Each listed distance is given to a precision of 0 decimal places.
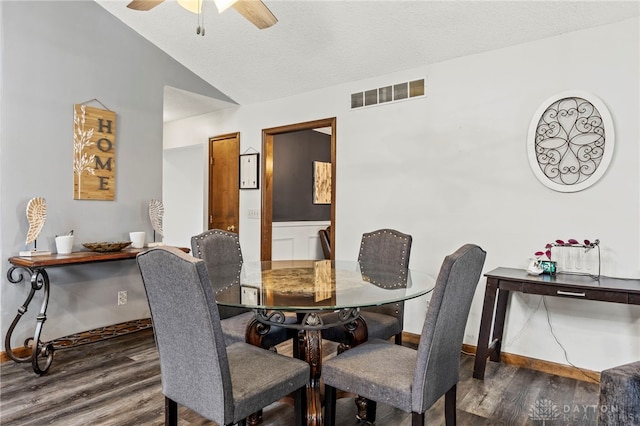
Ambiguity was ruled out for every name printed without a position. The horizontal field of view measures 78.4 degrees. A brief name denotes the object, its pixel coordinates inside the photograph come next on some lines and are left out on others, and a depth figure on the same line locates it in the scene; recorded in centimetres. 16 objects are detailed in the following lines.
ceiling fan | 224
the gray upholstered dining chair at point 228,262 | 226
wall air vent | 355
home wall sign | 342
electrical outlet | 374
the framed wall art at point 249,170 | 477
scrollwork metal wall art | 272
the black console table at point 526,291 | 235
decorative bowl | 327
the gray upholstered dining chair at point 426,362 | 151
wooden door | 502
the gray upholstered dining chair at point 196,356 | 136
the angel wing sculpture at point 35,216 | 302
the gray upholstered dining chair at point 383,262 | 238
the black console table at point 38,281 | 278
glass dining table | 175
